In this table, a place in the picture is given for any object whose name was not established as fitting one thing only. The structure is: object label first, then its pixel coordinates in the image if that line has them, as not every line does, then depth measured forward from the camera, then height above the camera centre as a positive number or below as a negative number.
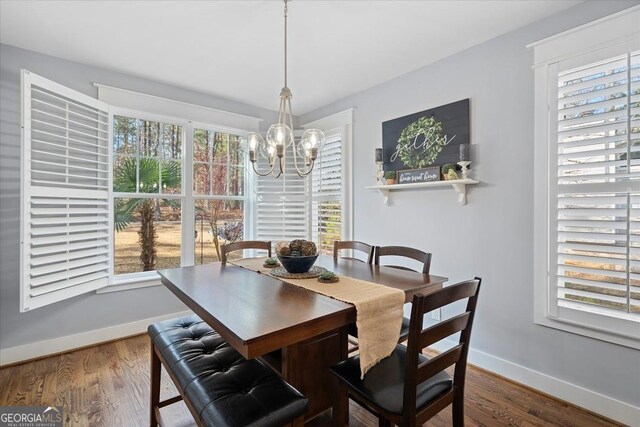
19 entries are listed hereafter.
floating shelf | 2.46 +0.24
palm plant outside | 3.12 +0.25
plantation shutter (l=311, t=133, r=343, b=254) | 3.71 +0.21
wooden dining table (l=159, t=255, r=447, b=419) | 1.15 -0.42
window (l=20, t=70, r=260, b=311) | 2.36 +0.23
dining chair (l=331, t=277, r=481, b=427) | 1.20 -0.75
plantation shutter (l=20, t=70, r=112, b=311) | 2.22 +0.12
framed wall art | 2.56 +0.69
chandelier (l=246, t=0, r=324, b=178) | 1.95 +0.48
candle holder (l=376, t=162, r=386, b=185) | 3.09 +0.38
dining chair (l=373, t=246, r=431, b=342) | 1.98 -0.31
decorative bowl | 1.89 -0.31
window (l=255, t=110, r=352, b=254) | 3.73 +0.17
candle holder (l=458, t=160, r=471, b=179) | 2.43 +0.37
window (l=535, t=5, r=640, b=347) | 1.77 +0.18
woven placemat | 1.89 -0.39
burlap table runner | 1.36 -0.47
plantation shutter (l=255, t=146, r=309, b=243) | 4.01 +0.01
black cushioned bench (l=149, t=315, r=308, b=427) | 1.14 -0.73
